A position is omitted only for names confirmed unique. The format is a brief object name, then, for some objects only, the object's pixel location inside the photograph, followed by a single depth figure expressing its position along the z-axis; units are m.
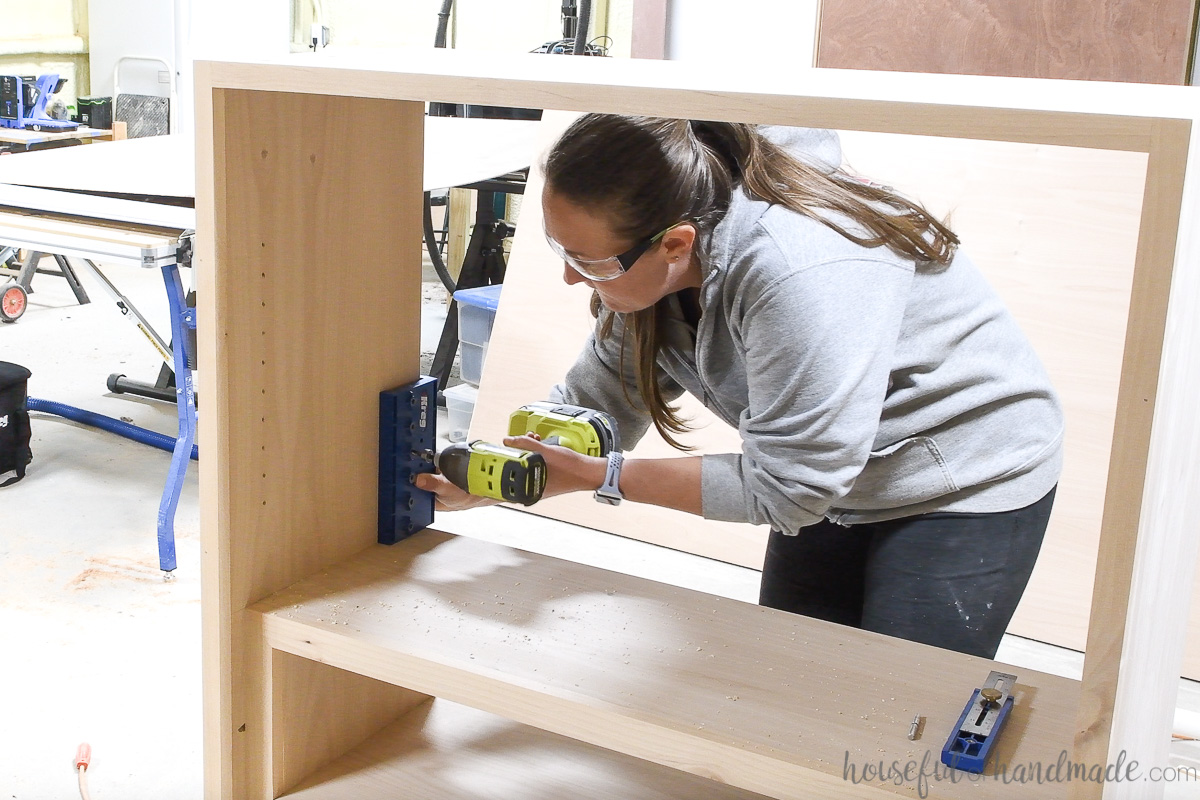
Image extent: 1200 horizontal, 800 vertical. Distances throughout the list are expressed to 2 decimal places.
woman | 1.07
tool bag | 2.81
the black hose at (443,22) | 4.11
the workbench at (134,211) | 2.33
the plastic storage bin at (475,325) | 3.09
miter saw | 5.10
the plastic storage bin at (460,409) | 3.16
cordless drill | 1.15
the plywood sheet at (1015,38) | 2.86
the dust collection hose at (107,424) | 3.11
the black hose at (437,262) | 4.09
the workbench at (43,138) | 4.84
